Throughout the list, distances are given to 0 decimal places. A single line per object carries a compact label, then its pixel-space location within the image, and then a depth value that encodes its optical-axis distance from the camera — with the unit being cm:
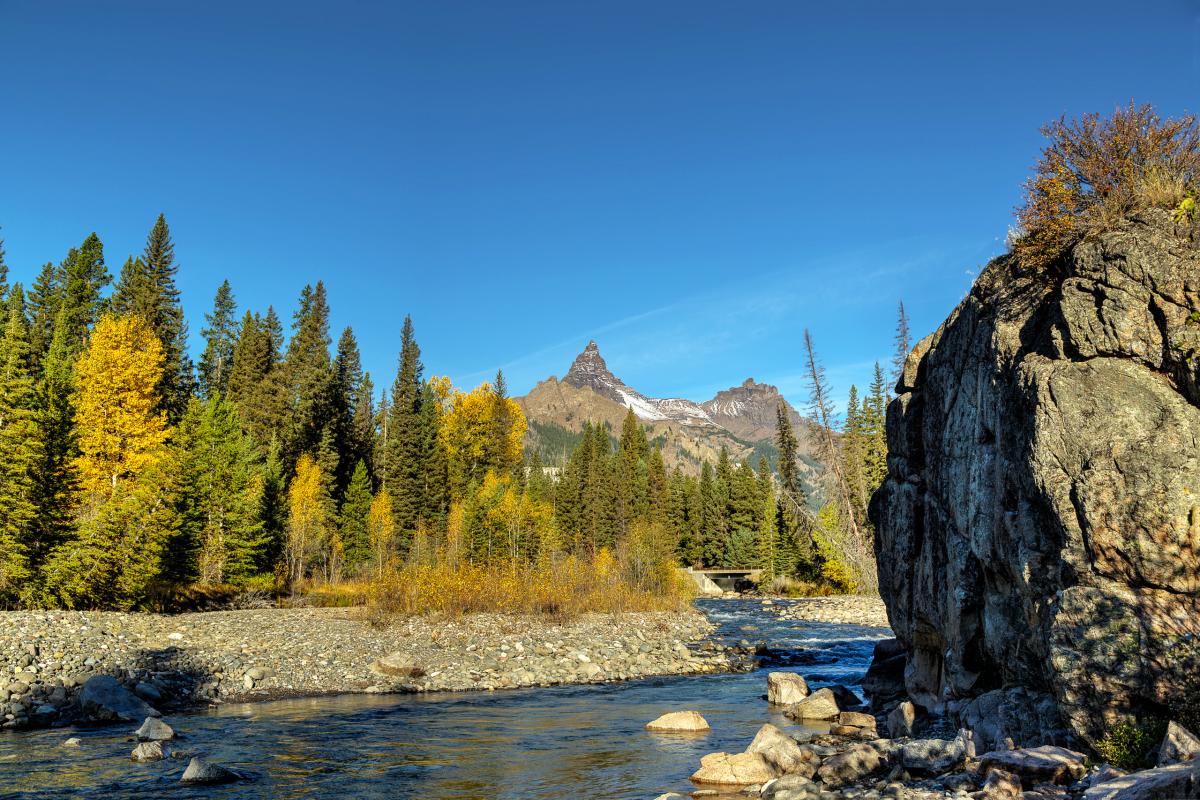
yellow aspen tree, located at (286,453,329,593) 4941
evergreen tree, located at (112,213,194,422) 5934
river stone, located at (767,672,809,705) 1977
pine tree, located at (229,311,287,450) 6388
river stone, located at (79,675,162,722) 1664
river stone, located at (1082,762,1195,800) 646
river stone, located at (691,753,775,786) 1230
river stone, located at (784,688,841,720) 1789
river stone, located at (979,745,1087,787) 893
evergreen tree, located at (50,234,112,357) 5751
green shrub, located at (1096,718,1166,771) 853
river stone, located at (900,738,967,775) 1092
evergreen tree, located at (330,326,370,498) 7025
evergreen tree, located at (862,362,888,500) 6069
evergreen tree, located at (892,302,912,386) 5092
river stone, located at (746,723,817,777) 1268
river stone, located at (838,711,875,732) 1634
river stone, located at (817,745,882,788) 1150
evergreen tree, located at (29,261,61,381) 5119
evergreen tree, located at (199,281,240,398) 7644
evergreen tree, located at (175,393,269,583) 3894
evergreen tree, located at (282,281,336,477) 6481
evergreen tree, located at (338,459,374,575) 5931
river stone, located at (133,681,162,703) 1853
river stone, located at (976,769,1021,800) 902
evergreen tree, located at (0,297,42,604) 2556
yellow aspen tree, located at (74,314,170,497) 3631
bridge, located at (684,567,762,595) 7475
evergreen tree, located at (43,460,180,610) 2611
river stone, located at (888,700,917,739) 1476
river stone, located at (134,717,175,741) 1492
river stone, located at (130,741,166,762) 1350
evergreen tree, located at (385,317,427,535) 6969
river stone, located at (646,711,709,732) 1680
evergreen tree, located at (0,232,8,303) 6088
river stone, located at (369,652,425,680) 2311
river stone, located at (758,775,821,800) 1091
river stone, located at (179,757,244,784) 1217
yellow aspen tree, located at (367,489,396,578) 5570
